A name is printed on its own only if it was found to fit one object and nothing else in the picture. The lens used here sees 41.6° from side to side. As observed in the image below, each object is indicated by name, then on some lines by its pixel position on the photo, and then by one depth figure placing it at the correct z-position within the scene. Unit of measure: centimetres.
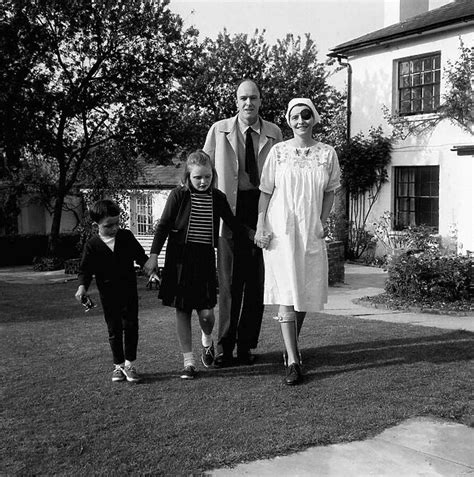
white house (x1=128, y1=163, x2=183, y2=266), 2189
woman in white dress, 487
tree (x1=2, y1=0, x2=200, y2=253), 1535
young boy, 484
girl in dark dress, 496
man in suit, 528
